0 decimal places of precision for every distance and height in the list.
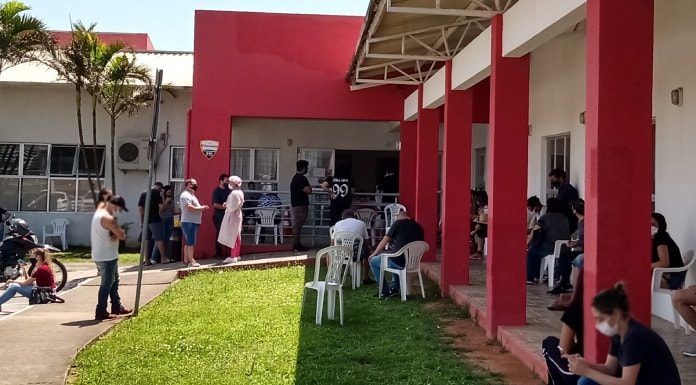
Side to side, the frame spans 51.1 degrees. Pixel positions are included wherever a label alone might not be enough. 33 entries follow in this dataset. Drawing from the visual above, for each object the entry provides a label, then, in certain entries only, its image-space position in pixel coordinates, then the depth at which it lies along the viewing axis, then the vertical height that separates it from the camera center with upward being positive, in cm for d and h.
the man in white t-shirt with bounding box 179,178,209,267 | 1274 -27
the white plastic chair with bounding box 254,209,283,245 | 1513 -38
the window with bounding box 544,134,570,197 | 1095 +86
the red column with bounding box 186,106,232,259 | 1430 +75
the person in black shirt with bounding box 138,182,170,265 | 1372 -48
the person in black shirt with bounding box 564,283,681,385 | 363 -68
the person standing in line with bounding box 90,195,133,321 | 828 -52
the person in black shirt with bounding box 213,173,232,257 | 1371 +4
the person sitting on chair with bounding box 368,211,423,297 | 969 -48
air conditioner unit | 1781 +111
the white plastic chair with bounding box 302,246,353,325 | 792 -88
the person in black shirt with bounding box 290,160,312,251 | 1384 +11
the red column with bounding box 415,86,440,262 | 1223 +65
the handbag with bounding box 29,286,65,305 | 952 -130
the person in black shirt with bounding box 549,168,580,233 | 991 +21
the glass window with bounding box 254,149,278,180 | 1831 +99
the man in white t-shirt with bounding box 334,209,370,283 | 1042 -33
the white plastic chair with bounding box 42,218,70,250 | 1769 -78
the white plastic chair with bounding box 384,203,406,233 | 1461 -16
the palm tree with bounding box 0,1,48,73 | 1579 +359
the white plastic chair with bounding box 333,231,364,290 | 1041 -59
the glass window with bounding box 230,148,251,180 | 1830 +97
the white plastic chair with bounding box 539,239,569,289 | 941 -64
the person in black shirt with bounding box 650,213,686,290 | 692 -41
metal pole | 807 +64
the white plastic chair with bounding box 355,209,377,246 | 1514 -23
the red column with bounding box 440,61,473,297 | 961 +28
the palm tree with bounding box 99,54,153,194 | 1658 +258
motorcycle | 1130 -83
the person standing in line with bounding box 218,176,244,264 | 1245 -36
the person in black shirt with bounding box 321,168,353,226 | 1445 +17
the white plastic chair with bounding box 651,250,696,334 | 681 -87
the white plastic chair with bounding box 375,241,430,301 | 948 -76
